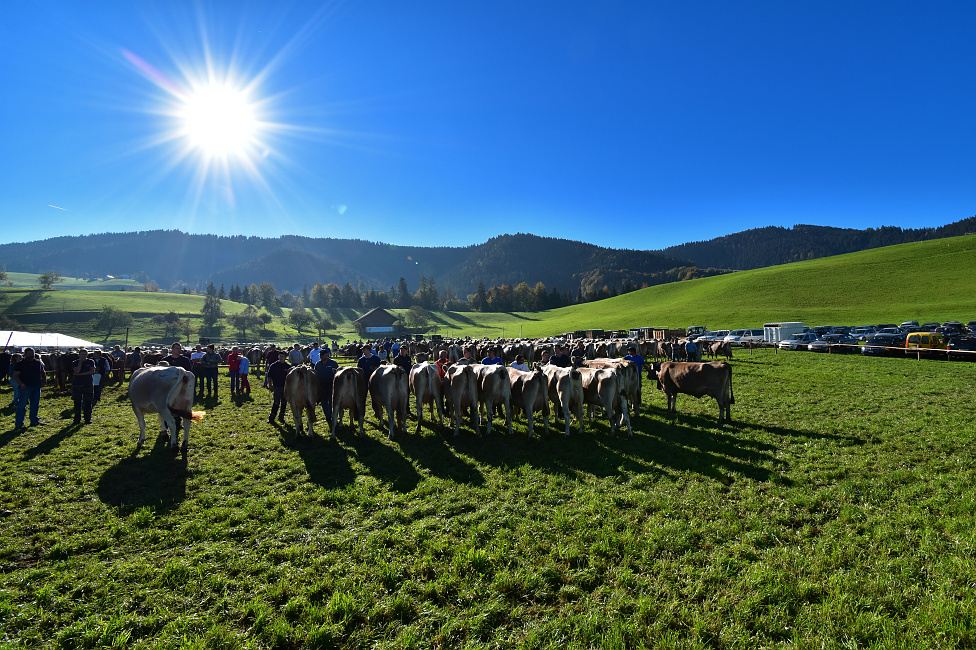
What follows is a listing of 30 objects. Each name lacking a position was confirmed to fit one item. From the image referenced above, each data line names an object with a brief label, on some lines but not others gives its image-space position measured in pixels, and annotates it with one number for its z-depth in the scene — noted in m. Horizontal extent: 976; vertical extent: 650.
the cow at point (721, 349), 27.75
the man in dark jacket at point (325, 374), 11.20
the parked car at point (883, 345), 27.16
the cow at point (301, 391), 10.38
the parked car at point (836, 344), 30.56
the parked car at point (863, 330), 38.81
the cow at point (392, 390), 10.35
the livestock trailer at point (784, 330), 36.91
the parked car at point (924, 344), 25.47
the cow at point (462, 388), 10.52
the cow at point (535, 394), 10.20
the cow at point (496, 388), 10.63
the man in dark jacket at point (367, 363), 11.88
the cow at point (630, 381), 11.62
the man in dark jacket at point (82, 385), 11.93
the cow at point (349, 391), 10.57
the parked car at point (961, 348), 23.25
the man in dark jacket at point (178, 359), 12.45
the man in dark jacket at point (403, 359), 12.79
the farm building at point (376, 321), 96.94
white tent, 27.58
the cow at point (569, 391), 10.33
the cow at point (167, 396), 9.25
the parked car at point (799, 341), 34.19
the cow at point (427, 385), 11.48
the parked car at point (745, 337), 38.62
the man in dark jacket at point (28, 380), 11.02
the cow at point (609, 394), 10.34
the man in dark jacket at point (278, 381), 12.37
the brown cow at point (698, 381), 11.25
